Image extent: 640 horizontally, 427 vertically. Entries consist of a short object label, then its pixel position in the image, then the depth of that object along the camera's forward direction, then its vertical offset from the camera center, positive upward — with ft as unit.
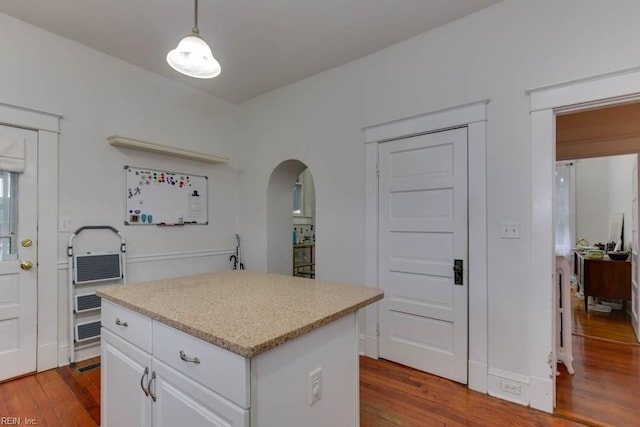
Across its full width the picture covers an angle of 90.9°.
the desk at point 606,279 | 13.64 -2.82
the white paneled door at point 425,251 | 8.11 -1.01
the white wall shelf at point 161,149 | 9.75 +2.21
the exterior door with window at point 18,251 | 8.11 -0.96
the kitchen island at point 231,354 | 3.34 -1.75
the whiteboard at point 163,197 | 10.55 +0.62
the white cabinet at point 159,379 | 3.43 -2.17
